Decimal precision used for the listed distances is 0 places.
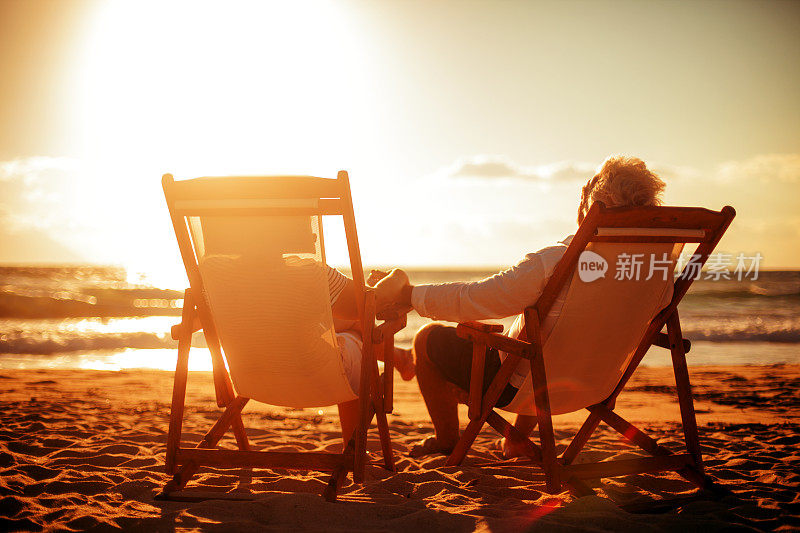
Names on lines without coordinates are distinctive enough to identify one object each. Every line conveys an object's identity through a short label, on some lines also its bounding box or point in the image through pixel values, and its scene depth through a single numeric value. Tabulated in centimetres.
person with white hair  274
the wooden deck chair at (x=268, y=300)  270
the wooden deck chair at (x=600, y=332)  265
